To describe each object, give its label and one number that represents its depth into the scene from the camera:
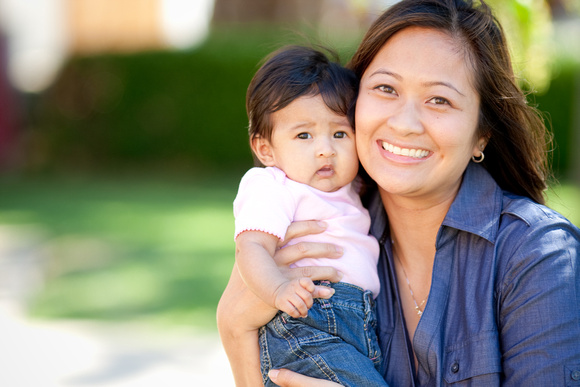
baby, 2.42
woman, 2.25
